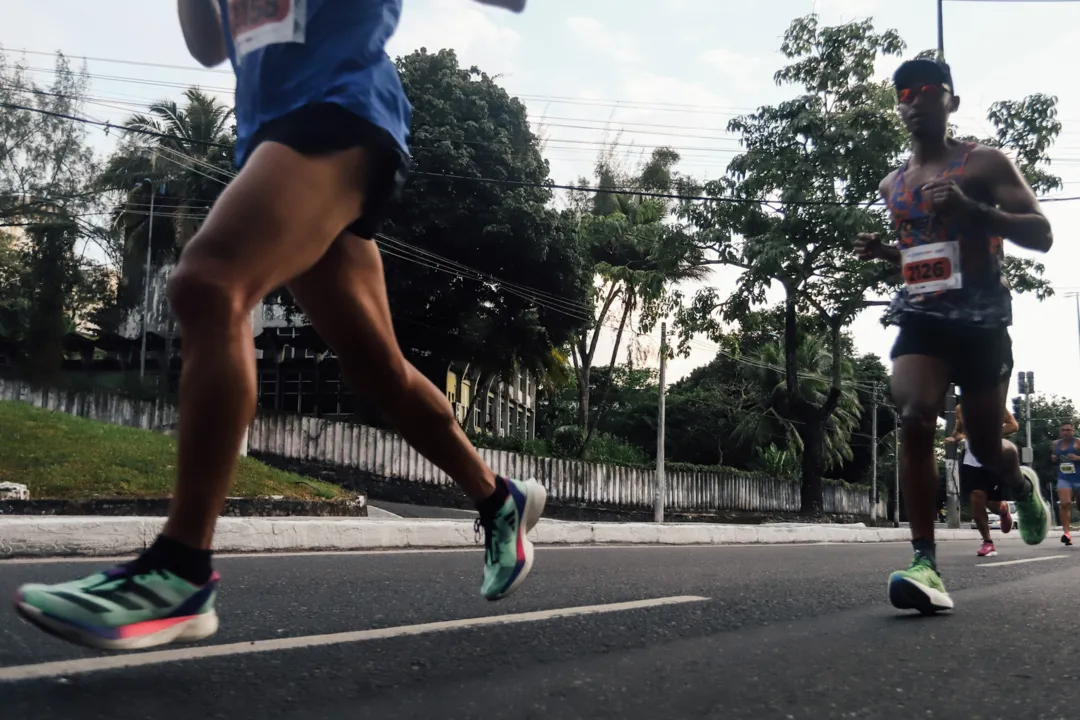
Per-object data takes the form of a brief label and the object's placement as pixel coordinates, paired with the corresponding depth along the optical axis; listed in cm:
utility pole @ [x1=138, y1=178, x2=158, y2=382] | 3206
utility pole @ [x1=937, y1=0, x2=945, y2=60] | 2211
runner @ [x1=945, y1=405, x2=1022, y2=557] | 845
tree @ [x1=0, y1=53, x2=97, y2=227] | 2702
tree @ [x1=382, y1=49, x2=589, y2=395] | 2400
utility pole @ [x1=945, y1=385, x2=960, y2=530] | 2214
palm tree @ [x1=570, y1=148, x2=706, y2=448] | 2683
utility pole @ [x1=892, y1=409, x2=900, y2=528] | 3838
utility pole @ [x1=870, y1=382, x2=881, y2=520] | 4200
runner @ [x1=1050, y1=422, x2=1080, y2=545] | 1203
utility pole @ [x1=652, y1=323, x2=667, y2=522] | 2565
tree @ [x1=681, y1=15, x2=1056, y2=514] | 1970
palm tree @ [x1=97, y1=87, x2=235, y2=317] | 3094
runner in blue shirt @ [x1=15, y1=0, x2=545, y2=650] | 189
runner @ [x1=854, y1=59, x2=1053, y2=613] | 351
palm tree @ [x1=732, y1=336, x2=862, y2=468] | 4119
